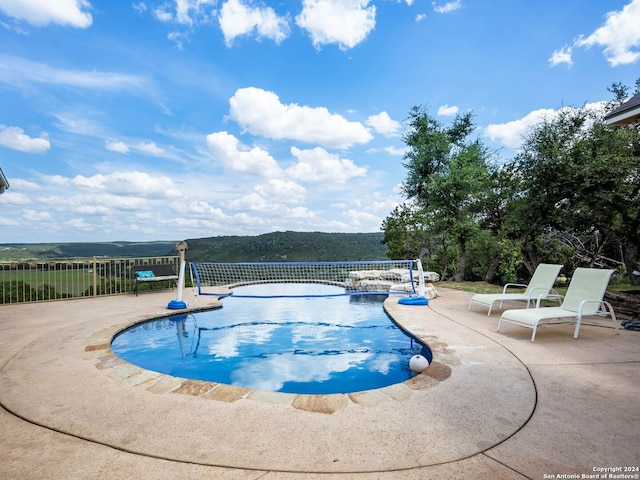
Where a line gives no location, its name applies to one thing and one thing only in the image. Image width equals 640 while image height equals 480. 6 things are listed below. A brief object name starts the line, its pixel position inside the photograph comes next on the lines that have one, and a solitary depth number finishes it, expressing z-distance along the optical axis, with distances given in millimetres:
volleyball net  10734
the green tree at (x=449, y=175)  12719
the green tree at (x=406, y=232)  14836
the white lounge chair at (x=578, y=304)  5051
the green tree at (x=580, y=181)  7883
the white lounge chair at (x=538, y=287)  6777
